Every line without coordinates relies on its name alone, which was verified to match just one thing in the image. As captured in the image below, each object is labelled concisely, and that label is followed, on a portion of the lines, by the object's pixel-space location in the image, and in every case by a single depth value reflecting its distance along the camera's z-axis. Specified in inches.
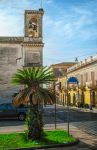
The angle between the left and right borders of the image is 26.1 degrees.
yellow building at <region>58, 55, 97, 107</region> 1251.6
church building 986.5
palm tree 358.2
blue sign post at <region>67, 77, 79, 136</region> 428.8
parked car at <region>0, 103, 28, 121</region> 654.5
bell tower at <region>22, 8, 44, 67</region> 1014.8
